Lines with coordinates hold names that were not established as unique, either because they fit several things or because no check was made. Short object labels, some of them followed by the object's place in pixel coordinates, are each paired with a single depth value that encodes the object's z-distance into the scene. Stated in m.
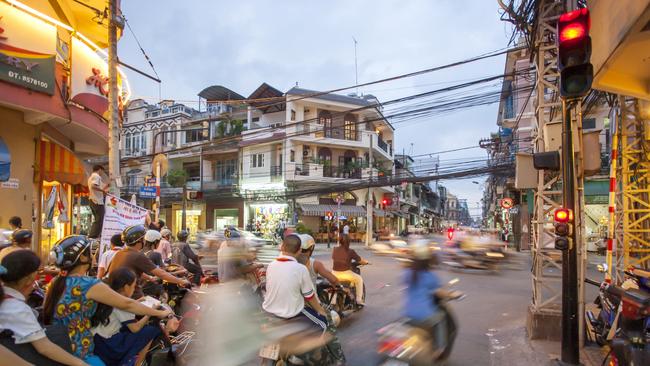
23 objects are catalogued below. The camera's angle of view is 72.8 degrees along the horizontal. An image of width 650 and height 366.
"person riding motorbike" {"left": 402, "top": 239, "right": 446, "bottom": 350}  4.82
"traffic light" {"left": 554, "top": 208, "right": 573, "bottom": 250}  5.70
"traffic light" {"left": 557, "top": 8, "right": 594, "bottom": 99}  5.47
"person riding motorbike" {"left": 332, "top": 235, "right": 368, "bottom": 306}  8.71
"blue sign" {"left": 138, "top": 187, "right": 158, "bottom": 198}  14.86
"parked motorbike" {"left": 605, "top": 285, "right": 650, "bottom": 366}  4.07
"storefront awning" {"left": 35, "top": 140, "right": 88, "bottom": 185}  11.45
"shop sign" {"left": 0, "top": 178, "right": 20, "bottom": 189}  9.83
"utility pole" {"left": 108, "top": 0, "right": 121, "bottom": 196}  10.67
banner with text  7.54
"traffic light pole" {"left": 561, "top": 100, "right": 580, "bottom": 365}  5.62
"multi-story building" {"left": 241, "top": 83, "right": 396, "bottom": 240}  36.00
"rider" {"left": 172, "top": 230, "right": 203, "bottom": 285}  9.09
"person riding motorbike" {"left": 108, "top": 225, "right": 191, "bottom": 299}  5.46
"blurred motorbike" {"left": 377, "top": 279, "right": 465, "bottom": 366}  4.37
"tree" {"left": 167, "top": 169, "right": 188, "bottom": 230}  39.75
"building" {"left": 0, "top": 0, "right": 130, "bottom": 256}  8.99
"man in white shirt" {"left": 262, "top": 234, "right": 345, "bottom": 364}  4.43
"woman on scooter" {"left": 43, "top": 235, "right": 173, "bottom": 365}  3.41
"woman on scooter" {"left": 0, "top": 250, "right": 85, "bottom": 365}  2.74
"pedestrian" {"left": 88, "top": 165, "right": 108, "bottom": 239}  8.89
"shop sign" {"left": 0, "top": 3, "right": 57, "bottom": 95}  8.66
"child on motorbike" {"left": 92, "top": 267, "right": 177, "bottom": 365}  3.97
